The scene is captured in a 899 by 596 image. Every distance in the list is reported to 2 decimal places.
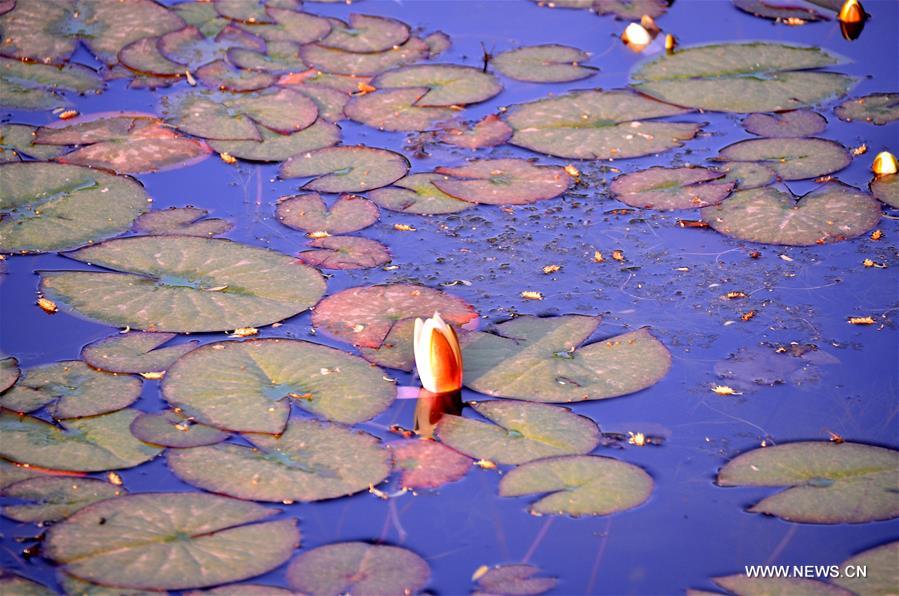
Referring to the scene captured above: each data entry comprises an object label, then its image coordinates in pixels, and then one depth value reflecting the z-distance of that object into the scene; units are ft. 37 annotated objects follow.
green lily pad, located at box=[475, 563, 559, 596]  19.57
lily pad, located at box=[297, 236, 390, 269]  29.04
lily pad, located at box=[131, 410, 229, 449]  22.56
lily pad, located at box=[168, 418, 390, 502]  21.43
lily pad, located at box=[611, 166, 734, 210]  32.12
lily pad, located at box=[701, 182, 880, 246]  30.63
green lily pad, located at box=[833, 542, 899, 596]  19.49
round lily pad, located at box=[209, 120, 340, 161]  34.45
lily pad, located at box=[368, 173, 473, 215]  31.83
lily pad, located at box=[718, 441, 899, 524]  21.21
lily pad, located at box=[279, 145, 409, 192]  32.76
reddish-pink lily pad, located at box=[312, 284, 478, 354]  26.25
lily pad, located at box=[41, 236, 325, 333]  26.63
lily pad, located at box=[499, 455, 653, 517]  21.29
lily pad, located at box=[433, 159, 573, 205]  32.32
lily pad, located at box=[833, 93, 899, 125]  36.68
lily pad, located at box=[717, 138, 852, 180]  33.47
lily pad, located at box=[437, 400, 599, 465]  22.54
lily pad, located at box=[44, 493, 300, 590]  19.30
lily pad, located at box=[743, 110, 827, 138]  35.70
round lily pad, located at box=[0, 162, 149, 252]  29.99
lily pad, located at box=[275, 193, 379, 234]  30.78
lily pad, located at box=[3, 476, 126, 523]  20.80
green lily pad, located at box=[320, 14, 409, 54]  41.44
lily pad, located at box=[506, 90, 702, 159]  34.76
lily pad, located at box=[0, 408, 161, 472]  22.07
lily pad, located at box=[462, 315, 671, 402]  24.40
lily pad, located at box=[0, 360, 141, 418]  23.45
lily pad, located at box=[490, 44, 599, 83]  39.27
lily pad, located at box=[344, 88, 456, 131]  36.32
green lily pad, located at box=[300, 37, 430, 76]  39.93
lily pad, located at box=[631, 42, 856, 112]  37.65
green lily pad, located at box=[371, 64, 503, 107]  37.76
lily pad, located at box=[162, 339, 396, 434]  23.34
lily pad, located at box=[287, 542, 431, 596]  19.25
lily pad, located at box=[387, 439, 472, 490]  22.00
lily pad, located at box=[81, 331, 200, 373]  24.86
